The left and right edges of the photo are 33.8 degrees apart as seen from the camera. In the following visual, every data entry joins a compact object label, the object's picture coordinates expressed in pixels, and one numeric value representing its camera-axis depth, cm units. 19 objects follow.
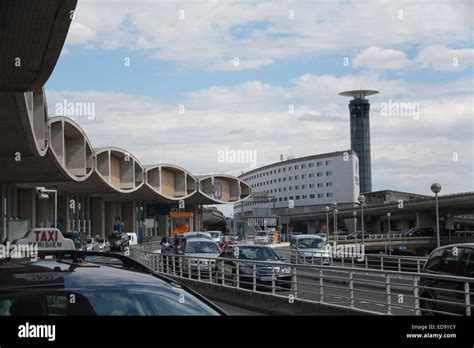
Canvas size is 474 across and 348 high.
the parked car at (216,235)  6750
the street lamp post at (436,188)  3291
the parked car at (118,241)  6269
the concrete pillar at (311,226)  15791
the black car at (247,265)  2403
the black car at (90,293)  453
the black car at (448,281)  1295
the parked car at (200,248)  3369
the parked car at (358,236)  10036
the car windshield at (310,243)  3897
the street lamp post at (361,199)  4594
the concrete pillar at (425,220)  11624
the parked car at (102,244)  5661
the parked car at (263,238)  6671
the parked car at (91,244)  5553
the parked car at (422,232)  9648
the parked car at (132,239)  7575
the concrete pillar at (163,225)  12656
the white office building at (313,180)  16688
